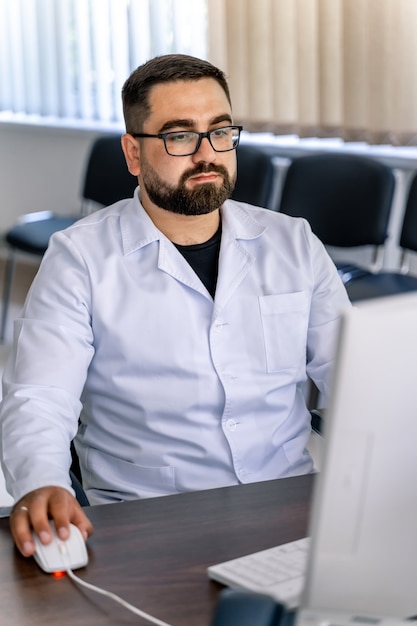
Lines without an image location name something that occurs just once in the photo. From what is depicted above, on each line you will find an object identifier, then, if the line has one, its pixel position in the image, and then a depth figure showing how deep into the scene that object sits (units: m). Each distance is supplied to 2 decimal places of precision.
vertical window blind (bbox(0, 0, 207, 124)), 4.89
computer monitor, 0.83
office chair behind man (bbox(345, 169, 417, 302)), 3.49
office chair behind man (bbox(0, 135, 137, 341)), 4.56
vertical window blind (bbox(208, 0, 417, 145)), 3.96
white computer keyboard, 1.18
